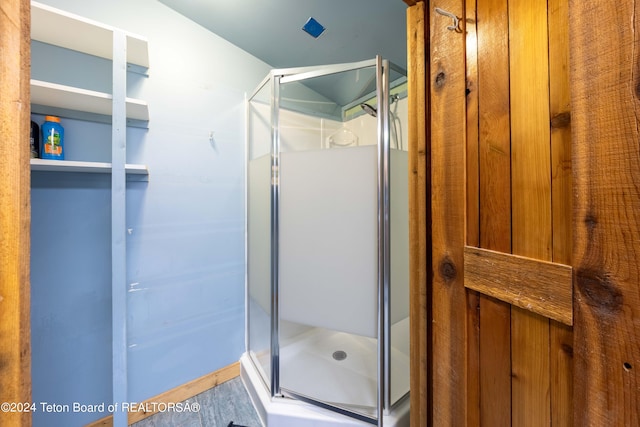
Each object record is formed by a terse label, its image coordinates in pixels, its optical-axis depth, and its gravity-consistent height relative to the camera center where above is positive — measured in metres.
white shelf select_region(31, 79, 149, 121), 0.98 +0.54
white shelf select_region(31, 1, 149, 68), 0.96 +0.83
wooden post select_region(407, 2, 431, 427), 0.69 -0.01
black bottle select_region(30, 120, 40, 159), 1.01 +0.34
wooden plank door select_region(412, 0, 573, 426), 0.44 +0.00
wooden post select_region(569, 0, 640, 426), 0.34 +0.01
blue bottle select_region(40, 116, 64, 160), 1.04 +0.35
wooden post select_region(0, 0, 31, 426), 0.35 +0.01
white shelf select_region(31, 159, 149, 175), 0.99 +0.23
